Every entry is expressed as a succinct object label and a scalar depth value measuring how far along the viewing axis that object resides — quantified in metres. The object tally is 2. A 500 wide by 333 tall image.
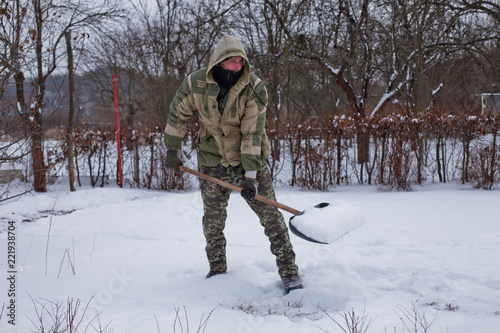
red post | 7.83
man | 2.80
